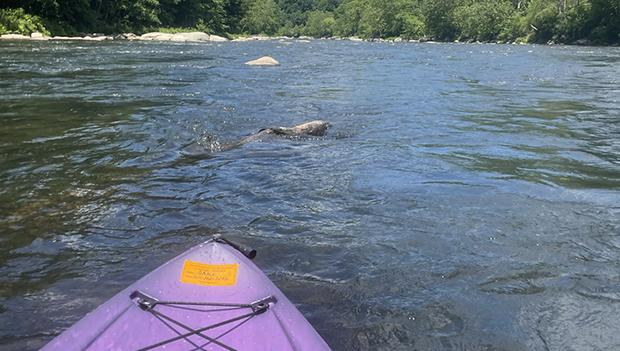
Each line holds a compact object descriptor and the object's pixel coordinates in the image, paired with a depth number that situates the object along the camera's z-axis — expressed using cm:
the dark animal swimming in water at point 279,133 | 743
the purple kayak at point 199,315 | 235
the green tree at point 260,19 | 9224
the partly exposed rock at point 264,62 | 2056
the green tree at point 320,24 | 13975
